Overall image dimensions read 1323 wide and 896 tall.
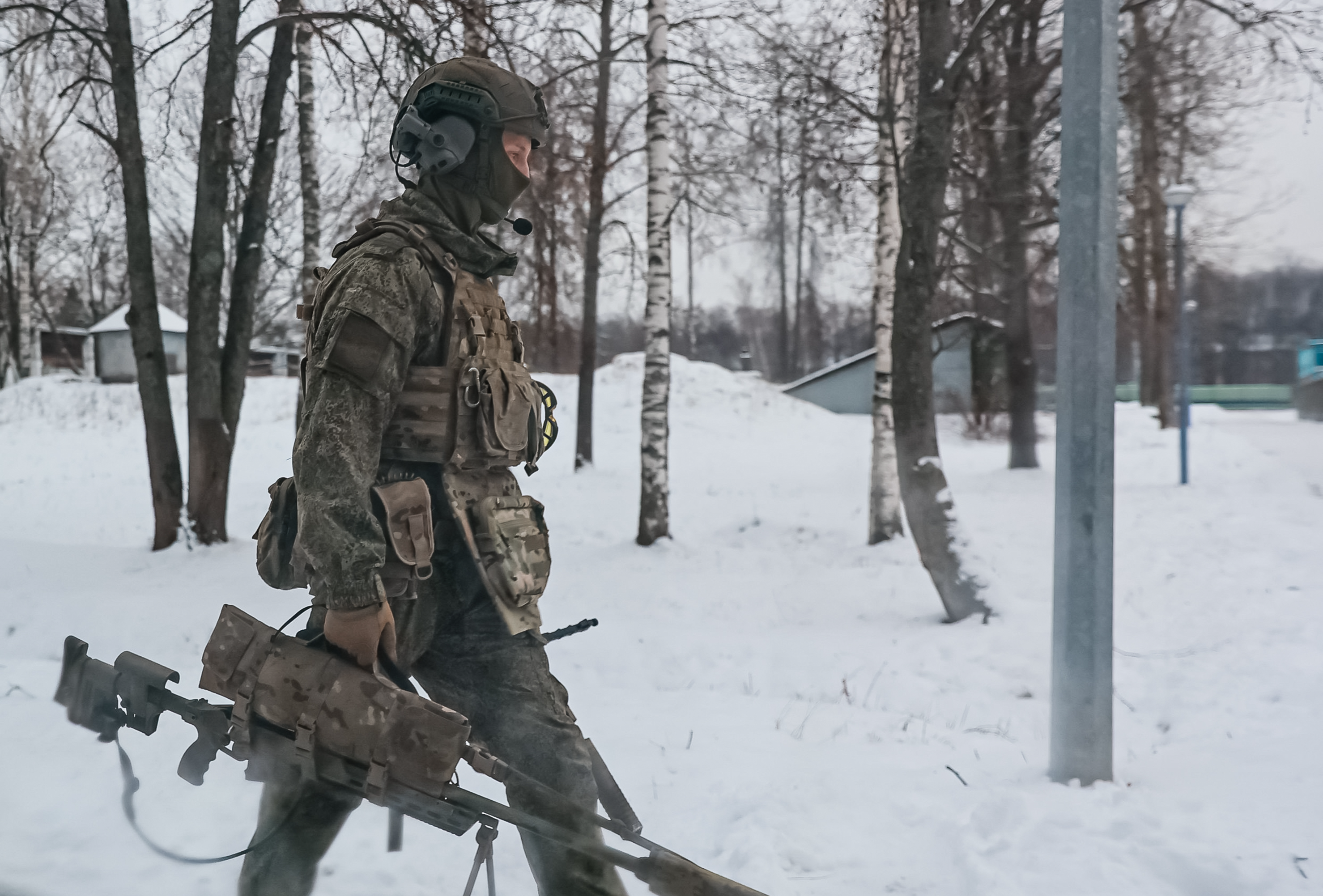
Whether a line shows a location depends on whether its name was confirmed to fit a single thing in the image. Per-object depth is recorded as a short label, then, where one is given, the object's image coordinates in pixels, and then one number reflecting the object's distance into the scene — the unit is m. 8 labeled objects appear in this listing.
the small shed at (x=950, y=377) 20.28
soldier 1.94
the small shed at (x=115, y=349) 27.84
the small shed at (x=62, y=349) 37.16
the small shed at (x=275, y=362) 34.81
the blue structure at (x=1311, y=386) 25.92
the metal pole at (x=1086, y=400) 3.42
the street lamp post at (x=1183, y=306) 12.64
